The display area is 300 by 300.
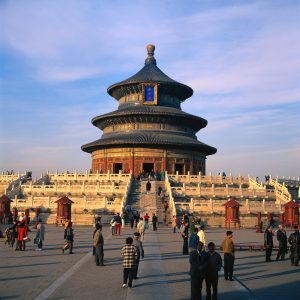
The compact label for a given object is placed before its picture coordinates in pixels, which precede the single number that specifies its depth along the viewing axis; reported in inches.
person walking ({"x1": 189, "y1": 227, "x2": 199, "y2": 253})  623.0
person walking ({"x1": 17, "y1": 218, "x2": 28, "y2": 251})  784.3
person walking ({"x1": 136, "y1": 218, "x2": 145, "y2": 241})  794.8
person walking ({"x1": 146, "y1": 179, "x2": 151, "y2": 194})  1634.6
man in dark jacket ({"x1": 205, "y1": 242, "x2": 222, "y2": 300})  406.6
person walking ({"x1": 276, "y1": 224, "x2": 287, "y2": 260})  700.7
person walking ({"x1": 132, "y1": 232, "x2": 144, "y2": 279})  555.9
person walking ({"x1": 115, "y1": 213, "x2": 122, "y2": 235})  1066.1
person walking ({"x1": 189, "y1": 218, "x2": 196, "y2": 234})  861.5
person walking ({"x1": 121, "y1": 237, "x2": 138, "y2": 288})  474.9
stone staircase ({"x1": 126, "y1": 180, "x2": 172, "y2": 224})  1410.6
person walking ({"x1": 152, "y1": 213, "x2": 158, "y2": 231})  1198.3
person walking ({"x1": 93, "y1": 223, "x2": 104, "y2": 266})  616.3
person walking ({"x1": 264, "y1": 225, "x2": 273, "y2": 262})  682.2
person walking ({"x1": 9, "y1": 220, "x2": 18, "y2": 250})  826.2
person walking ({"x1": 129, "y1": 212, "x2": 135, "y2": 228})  1307.8
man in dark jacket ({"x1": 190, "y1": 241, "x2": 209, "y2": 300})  387.9
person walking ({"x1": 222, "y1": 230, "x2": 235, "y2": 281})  526.0
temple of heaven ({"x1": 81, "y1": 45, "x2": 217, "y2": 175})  2250.2
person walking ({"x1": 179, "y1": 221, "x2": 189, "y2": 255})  740.0
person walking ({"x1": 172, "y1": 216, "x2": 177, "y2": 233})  1173.8
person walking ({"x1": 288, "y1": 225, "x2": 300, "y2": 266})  645.3
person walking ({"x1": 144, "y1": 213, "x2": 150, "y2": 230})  1205.4
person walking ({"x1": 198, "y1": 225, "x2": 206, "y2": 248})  644.5
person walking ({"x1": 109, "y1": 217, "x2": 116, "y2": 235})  1061.8
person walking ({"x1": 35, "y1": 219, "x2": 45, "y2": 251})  785.2
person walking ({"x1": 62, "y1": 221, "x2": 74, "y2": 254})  745.6
